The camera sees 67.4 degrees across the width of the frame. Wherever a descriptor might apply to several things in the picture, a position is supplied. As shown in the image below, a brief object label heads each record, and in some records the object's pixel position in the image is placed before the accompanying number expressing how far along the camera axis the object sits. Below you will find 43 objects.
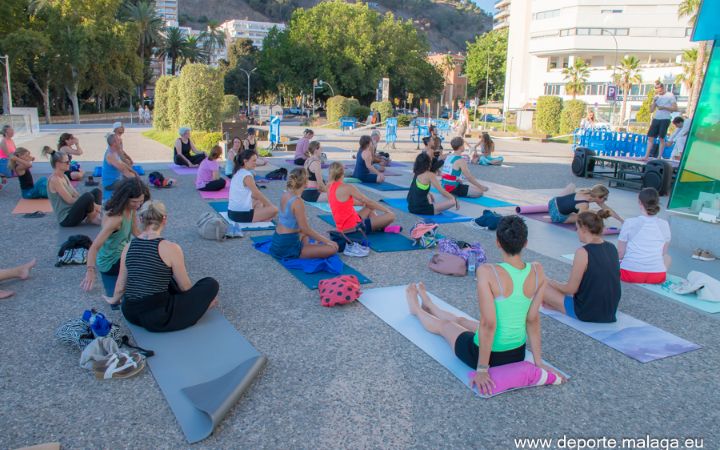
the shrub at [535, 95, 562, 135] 31.75
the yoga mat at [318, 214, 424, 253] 7.03
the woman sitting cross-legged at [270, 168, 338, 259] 5.91
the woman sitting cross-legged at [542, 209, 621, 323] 4.52
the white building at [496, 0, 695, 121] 61.69
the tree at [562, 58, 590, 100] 57.84
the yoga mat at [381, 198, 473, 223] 8.91
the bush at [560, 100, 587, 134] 30.78
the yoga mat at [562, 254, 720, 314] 5.30
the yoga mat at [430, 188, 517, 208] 10.40
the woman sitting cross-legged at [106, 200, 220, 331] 4.05
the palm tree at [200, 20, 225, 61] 80.75
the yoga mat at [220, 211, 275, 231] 8.01
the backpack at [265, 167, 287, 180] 12.51
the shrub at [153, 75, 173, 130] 22.94
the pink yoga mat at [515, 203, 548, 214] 9.57
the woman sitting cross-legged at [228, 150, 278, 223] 7.96
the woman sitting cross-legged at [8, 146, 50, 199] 9.59
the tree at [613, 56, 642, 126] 52.64
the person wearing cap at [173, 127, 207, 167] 14.02
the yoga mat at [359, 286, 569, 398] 3.96
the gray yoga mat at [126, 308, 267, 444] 3.18
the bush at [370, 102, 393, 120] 35.41
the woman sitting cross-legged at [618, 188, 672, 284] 5.59
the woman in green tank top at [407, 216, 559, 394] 3.30
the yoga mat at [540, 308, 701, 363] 4.30
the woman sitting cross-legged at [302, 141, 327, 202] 10.09
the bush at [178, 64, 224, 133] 18.48
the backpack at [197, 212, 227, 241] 7.29
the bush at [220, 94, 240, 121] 27.39
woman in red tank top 6.98
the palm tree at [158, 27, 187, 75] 61.06
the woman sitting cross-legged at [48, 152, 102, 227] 7.31
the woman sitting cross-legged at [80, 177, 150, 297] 5.07
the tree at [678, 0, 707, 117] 24.47
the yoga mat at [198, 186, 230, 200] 10.25
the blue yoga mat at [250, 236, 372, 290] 5.63
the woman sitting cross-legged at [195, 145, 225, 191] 10.64
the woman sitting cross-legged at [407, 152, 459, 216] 8.52
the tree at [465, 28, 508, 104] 83.38
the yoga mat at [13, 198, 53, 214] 8.79
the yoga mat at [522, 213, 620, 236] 8.27
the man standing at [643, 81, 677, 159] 14.30
